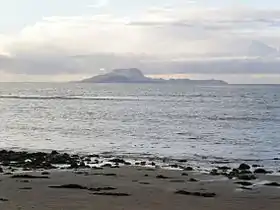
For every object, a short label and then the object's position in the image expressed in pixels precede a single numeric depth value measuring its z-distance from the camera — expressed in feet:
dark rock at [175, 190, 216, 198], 65.98
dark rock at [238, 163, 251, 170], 94.58
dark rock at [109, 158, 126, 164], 102.55
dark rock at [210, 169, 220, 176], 86.53
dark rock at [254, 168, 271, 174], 89.58
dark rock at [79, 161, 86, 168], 94.02
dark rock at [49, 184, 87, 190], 69.52
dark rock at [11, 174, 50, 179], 77.51
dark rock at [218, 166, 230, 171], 93.79
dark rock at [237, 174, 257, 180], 81.36
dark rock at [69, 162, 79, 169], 92.55
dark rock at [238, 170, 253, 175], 87.97
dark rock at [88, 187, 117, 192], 68.44
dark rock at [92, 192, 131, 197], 65.49
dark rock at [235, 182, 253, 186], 75.97
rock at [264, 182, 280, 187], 75.61
